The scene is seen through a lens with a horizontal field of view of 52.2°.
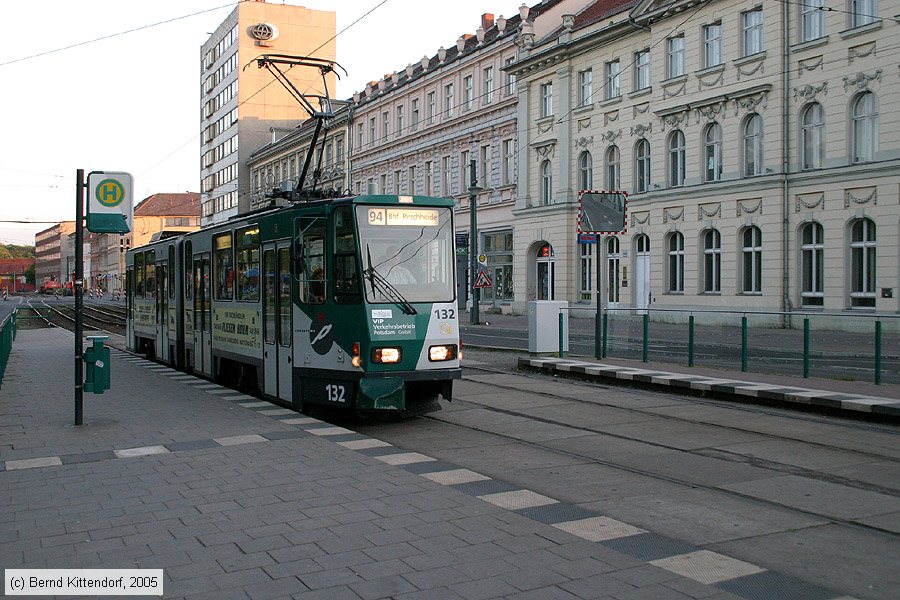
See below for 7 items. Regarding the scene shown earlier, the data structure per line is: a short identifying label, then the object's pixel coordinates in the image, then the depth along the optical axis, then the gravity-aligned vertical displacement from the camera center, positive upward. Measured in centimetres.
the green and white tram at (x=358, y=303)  1120 -9
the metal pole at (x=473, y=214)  4019 +364
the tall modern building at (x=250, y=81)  7781 +1891
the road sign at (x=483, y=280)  3597 +58
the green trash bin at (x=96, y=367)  1162 -88
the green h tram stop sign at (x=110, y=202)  1123 +119
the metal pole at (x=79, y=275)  1110 +28
